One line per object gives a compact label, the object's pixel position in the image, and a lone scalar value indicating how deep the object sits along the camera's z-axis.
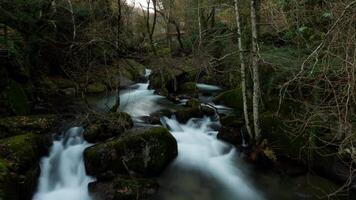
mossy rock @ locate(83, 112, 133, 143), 8.59
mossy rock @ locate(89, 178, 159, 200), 6.63
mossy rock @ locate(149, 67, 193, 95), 16.55
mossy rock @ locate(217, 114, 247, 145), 9.40
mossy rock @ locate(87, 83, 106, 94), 15.77
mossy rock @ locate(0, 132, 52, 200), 5.86
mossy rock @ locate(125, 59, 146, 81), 19.50
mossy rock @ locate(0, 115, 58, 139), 8.09
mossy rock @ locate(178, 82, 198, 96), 16.24
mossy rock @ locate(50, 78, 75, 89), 15.23
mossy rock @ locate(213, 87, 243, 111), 12.38
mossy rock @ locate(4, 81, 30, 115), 9.88
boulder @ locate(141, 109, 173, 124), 10.61
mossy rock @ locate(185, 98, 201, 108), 12.37
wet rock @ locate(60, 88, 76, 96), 14.53
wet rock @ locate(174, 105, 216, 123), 11.02
